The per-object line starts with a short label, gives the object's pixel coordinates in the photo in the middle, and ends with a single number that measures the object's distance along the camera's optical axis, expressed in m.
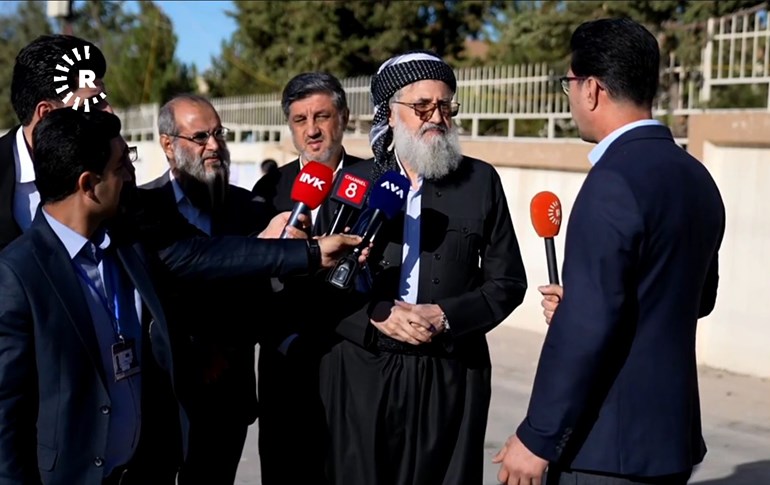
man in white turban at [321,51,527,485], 4.38
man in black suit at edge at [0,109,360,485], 3.13
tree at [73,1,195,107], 34.66
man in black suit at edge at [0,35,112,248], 3.88
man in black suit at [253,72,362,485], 4.60
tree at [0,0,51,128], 48.47
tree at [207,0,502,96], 25.61
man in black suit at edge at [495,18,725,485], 3.06
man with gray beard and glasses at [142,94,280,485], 4.55
